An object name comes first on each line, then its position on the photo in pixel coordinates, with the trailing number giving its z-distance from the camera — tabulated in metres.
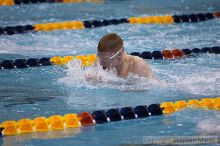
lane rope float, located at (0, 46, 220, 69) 12.69
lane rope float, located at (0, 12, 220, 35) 15.80
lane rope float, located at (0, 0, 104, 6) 19.53
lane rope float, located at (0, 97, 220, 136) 8.88
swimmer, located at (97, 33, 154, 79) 10.27
